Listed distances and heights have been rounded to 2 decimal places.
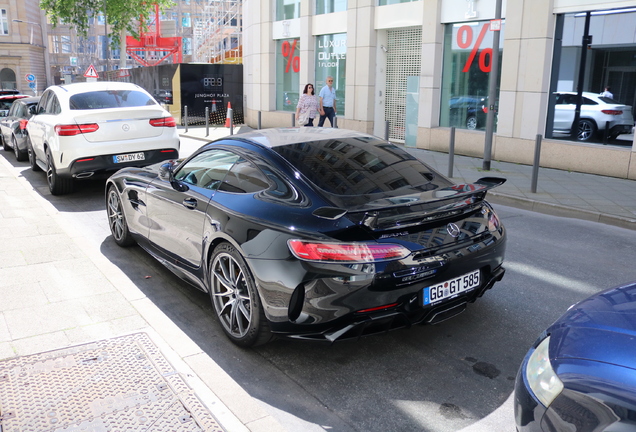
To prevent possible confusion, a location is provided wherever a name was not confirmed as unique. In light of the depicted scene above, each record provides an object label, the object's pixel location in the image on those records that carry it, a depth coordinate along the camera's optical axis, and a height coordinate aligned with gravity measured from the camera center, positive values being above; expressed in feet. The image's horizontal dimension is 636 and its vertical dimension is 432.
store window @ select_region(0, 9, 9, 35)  245.45 +22.59
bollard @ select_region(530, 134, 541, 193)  31.76 -4.17
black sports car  11.75 -3.17
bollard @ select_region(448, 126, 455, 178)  35.55 -4.19
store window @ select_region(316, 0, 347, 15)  61.83 +8.07
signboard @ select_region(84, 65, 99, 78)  89.02 +0.99
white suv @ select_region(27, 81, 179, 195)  29.19 -2.56
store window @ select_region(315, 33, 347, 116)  62.23 +2.23
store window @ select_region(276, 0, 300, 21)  69.31 +8.53
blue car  6.88 -3.52
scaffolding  107.72 +9.03
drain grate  10.16 -5.70
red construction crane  184.55 +11.10
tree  131.13 +15.43
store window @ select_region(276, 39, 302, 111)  70.49 +1.05
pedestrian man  53.21 -1.70
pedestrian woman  50.93 -1.90
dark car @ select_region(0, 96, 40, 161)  42.13 -3.36
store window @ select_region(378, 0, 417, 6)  53.38 +7.44
